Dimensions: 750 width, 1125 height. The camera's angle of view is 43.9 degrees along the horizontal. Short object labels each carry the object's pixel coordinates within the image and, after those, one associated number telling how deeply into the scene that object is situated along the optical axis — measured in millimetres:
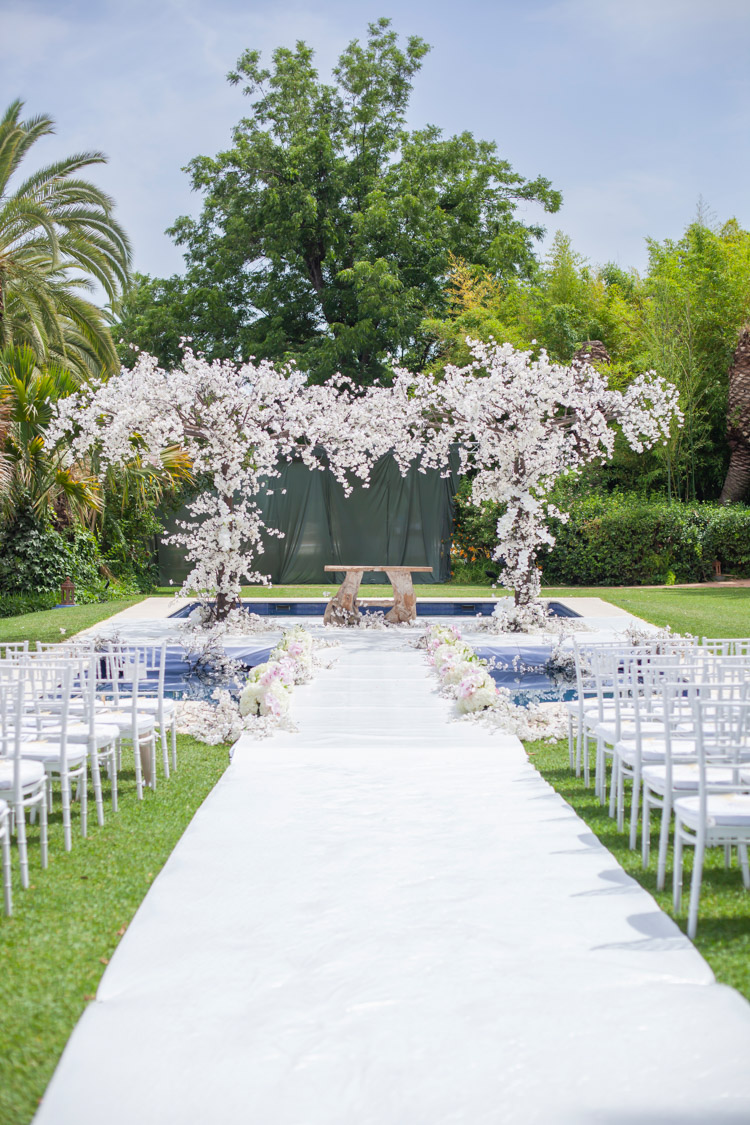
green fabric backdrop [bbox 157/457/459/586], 17125
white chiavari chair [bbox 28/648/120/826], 4066
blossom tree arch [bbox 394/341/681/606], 10312
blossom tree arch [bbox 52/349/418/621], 9922
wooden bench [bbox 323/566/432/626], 11555
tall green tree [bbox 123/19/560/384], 20141
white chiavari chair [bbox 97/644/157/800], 4629
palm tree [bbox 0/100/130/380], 12469
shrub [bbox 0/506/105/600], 12719
